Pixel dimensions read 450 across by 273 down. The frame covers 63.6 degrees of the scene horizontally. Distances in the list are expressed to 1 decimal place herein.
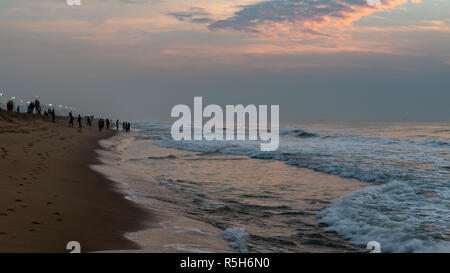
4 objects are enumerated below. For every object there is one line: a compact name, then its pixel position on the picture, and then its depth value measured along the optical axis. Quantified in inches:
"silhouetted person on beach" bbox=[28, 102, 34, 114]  2335.6
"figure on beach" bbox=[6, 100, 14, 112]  1956.2
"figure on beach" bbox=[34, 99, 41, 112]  2277.1
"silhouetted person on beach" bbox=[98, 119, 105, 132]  2419.3
